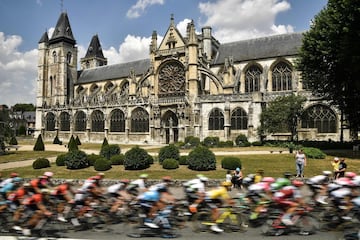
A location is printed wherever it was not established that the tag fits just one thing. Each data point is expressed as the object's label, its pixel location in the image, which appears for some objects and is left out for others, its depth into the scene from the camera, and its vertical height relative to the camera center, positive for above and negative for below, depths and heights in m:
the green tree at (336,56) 20.40 +6.10
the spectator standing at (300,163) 15.64 -1.75
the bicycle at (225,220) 7.85 -2.45
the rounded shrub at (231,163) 17.98 -2.01
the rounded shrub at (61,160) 20.89 -2.17
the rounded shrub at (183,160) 19.67 -2.02
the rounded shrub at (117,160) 20.62 -2.10
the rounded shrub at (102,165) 19.16 -2.28
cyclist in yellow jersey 7.80 -1.90
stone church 36.28 +4.83
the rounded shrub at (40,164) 20.39 -2.37
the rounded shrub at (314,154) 21.56 -1.72
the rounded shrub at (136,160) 18.83 -1.91
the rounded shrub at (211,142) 33.19 -1.32
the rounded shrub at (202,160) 18.06 -1.84
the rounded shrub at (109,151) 22.22 -1.59
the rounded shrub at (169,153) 20.16 -1.57
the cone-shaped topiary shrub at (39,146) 34.17 -1.86
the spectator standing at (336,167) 14.06 -1.82
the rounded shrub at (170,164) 18.70 -2.16
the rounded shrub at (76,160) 19.84 -2.03
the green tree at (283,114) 30.86 +1.75
